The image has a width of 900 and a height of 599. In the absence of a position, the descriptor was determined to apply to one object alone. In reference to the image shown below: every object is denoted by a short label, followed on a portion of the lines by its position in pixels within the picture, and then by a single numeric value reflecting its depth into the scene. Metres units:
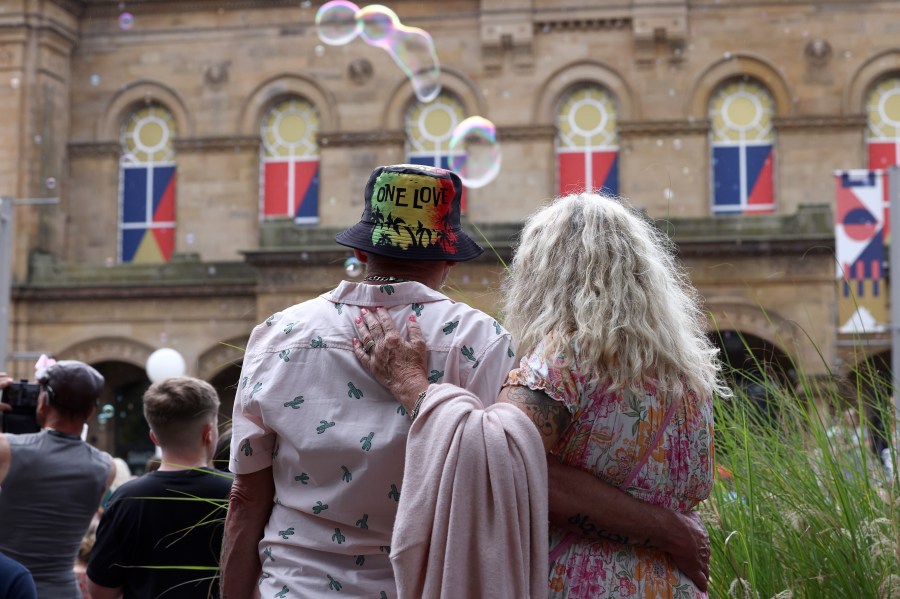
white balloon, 17.70
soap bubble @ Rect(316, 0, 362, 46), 16.55
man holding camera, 4.71
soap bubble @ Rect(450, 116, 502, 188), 15.59
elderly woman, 2.83
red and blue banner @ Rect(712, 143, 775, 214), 23.45
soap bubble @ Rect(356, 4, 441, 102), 15.52
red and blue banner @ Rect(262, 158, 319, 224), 24.94
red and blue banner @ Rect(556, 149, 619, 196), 23.98
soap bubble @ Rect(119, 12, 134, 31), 25.27
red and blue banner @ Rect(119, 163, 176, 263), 25.44
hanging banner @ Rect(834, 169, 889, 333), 16.56
